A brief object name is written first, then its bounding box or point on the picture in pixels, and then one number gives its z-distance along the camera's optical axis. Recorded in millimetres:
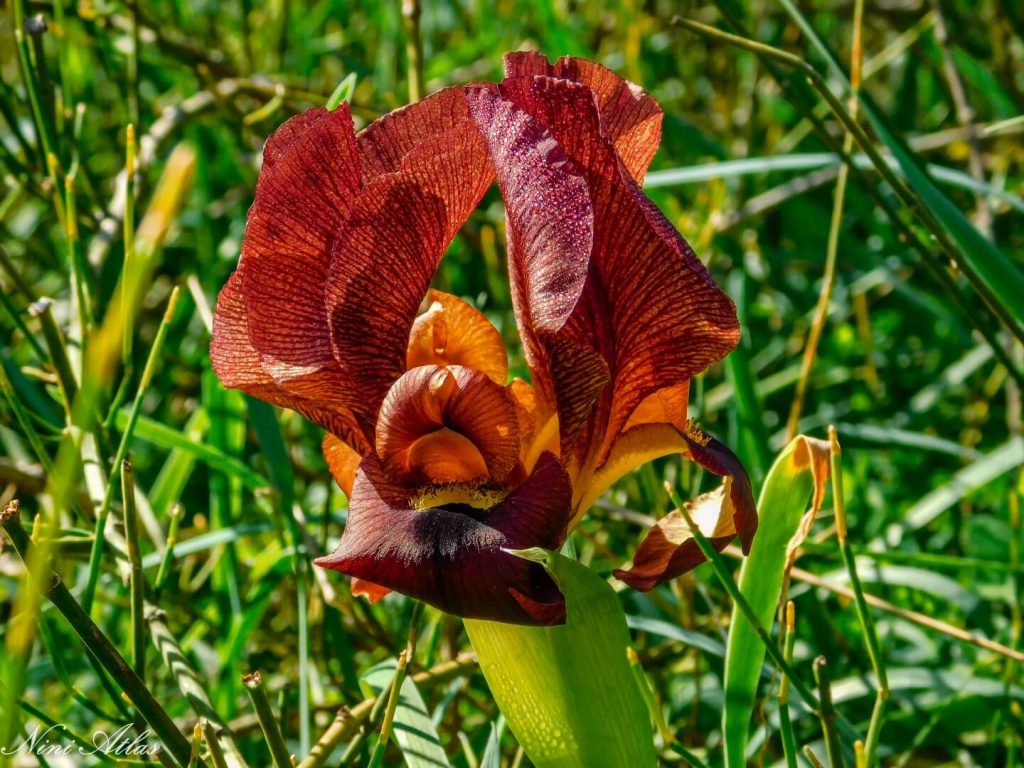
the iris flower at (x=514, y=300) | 503
